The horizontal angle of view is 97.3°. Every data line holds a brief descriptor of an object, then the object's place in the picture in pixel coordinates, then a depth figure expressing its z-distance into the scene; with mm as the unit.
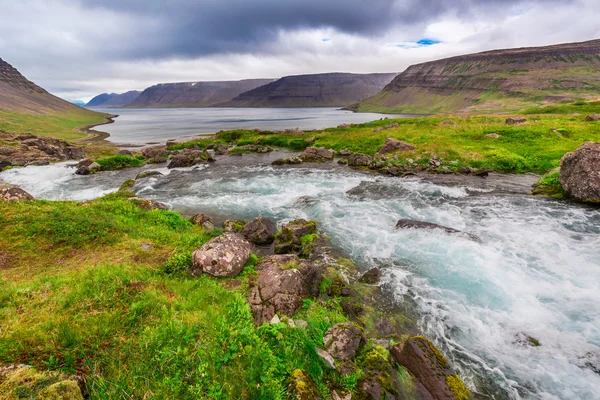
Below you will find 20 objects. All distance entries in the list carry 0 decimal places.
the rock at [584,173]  19594
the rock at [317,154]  41656
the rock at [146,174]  34394
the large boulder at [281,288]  8987
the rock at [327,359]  6559
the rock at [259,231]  15970
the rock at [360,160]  36484
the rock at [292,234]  15114
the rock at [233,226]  17094
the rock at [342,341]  7062
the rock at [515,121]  48866
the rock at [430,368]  6828
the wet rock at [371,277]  12287
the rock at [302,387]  5457
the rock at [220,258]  10711
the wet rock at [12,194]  15854
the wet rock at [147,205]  18006
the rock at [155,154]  45125
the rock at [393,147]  39031
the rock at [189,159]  40719
